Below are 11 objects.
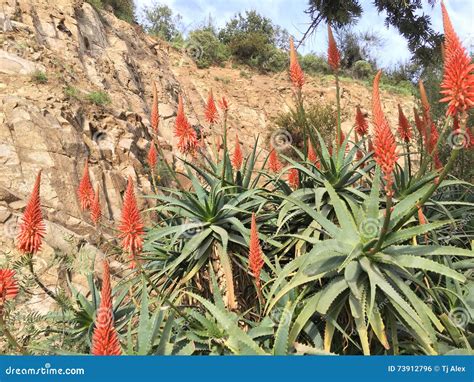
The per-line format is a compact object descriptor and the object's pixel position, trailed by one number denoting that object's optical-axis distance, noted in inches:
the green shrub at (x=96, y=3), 552.5
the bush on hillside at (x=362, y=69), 874.8
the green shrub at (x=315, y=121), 581.9
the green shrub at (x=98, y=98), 356.5
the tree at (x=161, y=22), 892.6
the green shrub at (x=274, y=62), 808.3
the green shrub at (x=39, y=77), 319.9
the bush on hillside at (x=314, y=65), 865.0
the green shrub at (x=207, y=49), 753.6
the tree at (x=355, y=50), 910.4
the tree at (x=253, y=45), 809.5
